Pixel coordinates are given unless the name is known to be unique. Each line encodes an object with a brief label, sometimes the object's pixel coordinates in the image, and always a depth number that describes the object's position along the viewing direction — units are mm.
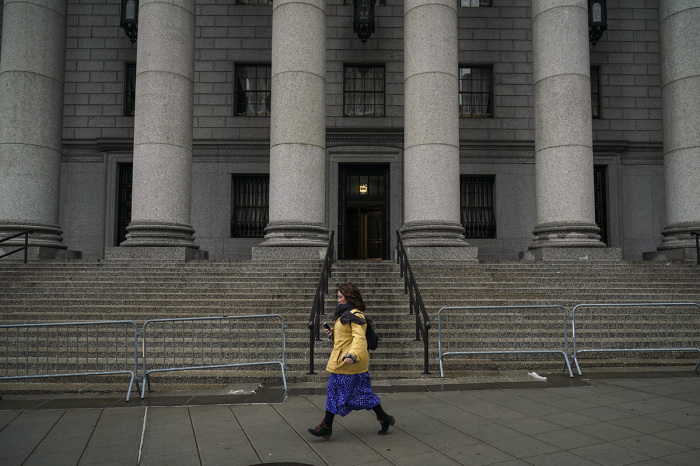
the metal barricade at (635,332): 8983
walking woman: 5516
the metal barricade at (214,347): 8172
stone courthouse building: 21344
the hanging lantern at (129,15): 20348
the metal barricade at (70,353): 8805
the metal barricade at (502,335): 8770
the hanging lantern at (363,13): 20578
